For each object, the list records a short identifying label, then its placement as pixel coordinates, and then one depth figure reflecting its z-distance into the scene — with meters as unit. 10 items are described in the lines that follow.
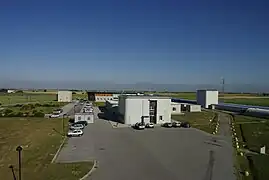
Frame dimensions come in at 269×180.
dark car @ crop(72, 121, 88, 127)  36.75
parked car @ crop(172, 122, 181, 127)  36.30
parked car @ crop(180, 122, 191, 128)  36.10
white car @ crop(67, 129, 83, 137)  28.80
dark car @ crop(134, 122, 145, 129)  33.98
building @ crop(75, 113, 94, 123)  38.76
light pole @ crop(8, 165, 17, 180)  15.49
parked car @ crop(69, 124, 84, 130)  31.27
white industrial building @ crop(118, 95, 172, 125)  37.56
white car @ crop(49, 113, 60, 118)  46.62
